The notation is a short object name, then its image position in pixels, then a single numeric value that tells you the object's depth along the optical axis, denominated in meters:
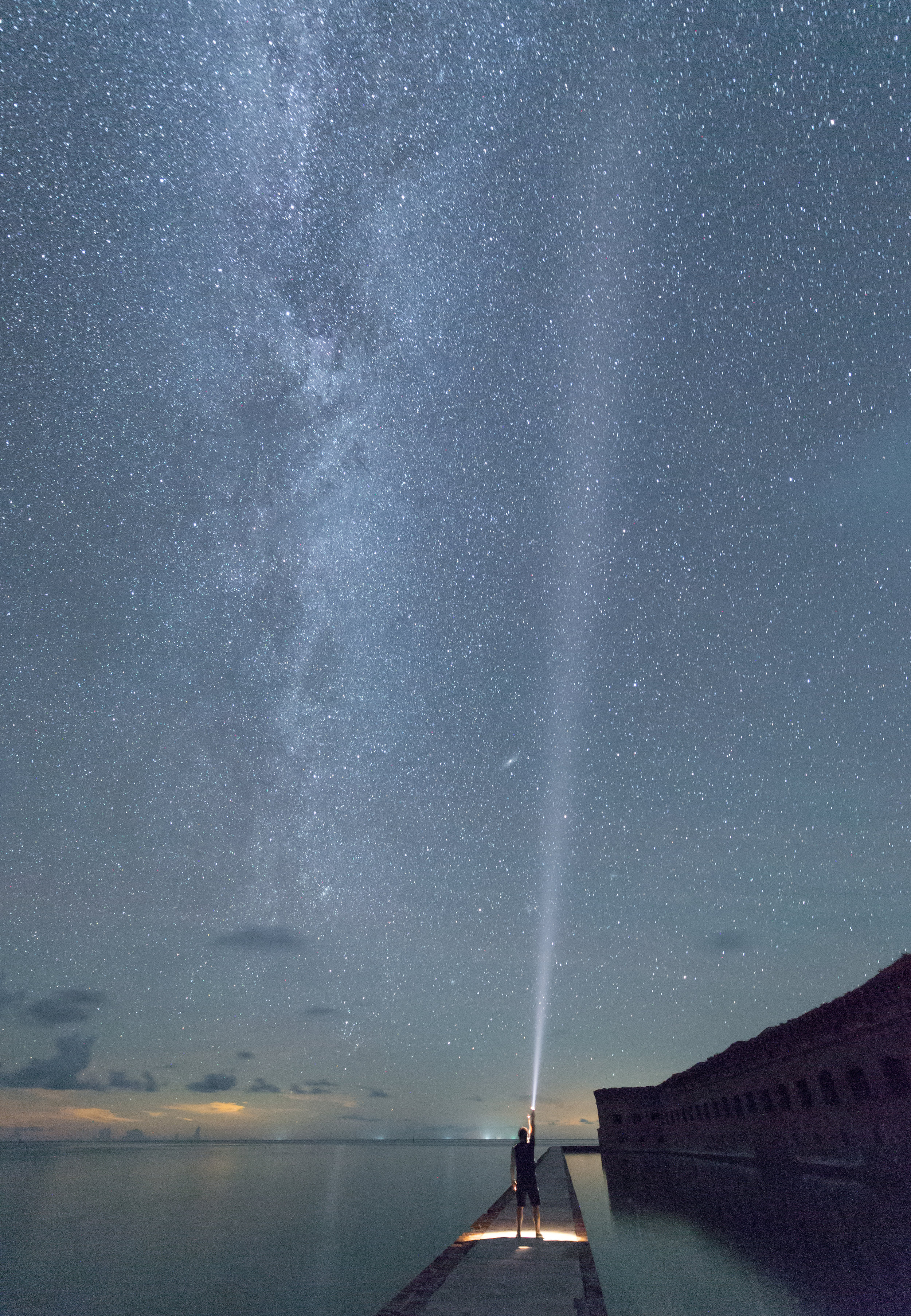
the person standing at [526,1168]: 12.89
